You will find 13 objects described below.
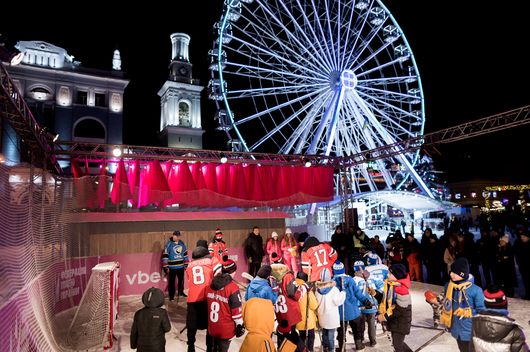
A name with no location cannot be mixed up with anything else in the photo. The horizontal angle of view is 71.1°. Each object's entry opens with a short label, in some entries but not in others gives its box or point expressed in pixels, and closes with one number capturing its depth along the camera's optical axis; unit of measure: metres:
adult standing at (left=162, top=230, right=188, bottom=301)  9.23
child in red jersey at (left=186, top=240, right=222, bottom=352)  5.44
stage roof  22.75
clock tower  44.19
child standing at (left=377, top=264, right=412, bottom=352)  4.99
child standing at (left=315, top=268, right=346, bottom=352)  5.15
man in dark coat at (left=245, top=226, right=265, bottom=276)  11.73
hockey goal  6.14
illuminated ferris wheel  18.44
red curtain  12.95
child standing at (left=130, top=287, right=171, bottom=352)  4.12
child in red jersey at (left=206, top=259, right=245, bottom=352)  4.57
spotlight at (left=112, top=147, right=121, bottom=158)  12.02
